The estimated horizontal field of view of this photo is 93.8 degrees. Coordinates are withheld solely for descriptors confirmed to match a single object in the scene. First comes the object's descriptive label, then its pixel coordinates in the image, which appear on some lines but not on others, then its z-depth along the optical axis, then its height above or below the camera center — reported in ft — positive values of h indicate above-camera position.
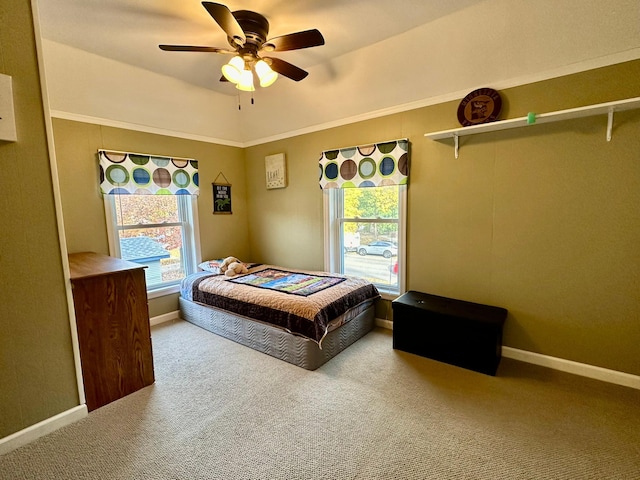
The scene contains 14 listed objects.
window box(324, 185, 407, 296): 10.45 -0.99
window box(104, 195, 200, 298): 10.71 -0.83
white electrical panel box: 5.16 +1.81
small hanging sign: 13.39 +0.64
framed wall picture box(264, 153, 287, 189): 12.93 +1.72
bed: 8.25 -3.10
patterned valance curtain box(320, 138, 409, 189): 9.73 +1.44
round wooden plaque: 7.90 +2.60
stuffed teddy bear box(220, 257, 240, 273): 11.92 -2.12
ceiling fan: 6.69 +3.78
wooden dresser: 6.47 -2.63
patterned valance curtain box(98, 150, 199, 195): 10.06 +1.42
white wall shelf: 6.31 +1.98
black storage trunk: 7.64 -3.40
